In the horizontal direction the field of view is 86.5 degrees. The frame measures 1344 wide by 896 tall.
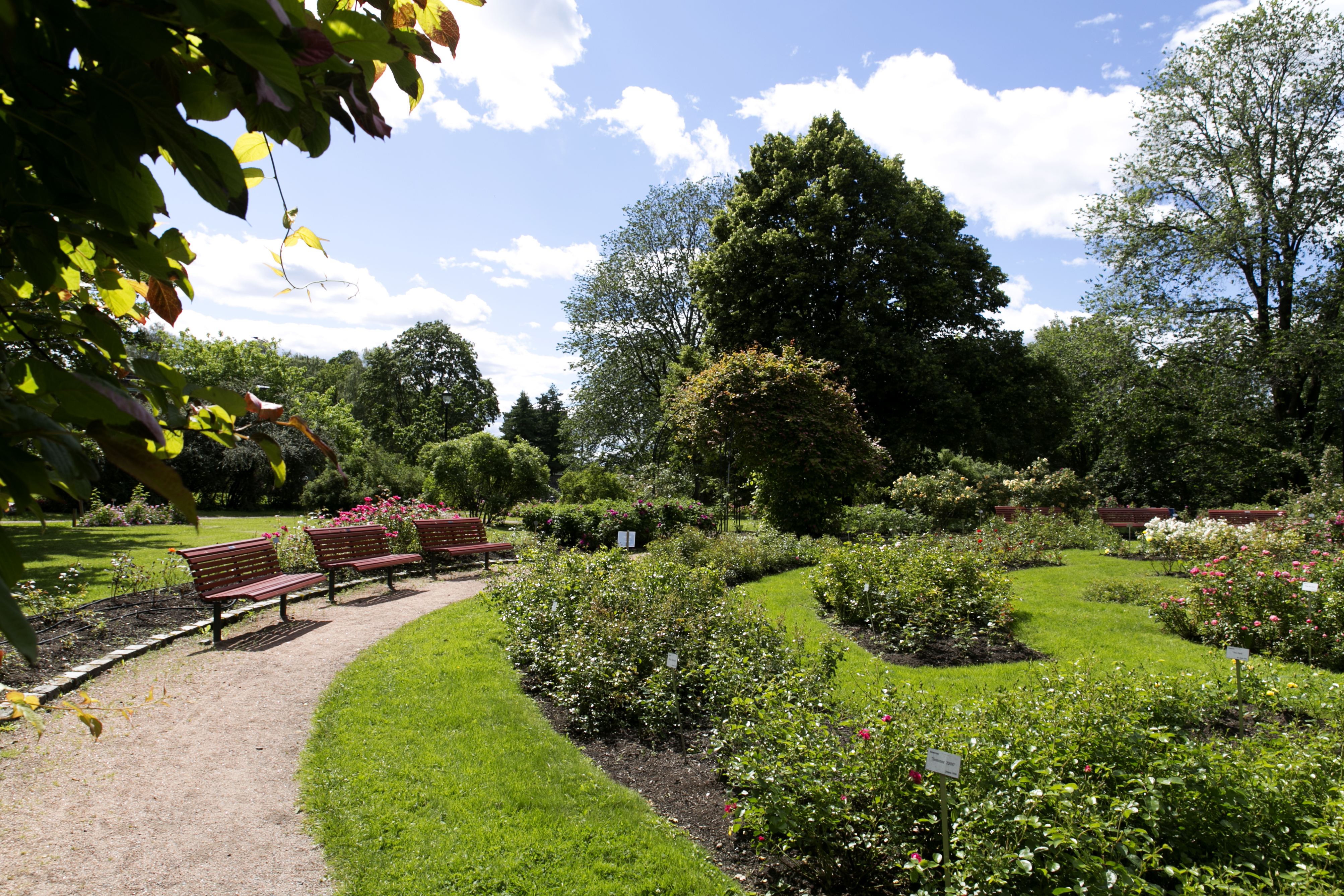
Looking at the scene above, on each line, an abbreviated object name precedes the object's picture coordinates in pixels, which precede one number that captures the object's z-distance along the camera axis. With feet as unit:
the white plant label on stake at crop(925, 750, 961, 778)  8.76
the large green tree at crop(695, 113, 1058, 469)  65.51
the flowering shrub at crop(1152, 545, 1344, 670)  21.06
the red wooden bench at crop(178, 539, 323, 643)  22.07
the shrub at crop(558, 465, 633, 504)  61.31
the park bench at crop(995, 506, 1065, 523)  50.90
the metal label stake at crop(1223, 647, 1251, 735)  14.08
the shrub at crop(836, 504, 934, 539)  44.04
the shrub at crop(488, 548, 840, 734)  16.21
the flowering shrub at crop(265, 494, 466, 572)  32.78
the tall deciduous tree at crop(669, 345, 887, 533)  46.68
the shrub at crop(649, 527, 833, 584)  33.68
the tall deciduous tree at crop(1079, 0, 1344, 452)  54.95
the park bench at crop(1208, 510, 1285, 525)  44.80
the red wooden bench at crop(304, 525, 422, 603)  29.40
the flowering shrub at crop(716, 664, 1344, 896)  8.96
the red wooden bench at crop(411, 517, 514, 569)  36.40
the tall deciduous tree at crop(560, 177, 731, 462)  95.50
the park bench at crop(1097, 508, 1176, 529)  52.31
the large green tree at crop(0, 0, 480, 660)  2.19
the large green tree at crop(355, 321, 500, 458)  132.57
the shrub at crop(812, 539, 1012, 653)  23.66
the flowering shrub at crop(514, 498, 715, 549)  43.01
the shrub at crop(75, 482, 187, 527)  55.21
